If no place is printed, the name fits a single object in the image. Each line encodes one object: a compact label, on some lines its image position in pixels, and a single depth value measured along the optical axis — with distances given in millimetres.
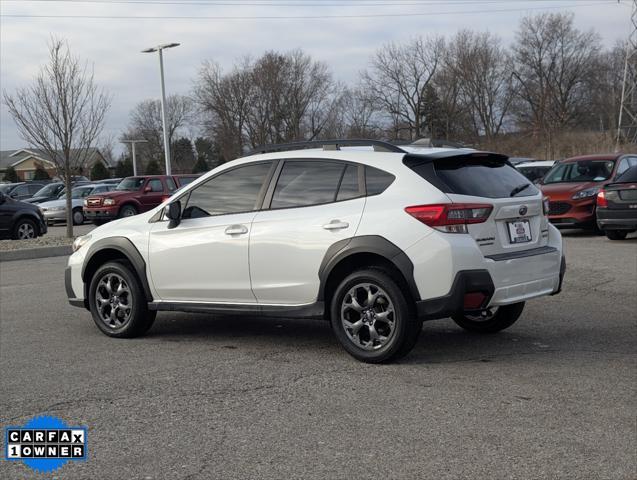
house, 118125
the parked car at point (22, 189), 41094
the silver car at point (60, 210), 30969
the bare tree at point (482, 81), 69875
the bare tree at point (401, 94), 66500
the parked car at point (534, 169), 24180
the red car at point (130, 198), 27391
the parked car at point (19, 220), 20656
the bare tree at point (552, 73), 74312
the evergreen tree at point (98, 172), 76938
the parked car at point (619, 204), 14938
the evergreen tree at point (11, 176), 86062
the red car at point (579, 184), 16797
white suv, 6062
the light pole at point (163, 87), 36062
